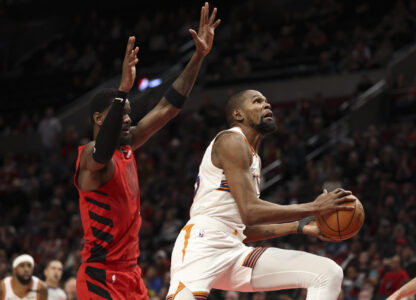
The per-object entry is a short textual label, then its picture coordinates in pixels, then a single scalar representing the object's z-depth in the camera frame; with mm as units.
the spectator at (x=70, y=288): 10645
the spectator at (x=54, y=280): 9984
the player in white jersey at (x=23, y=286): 9234
